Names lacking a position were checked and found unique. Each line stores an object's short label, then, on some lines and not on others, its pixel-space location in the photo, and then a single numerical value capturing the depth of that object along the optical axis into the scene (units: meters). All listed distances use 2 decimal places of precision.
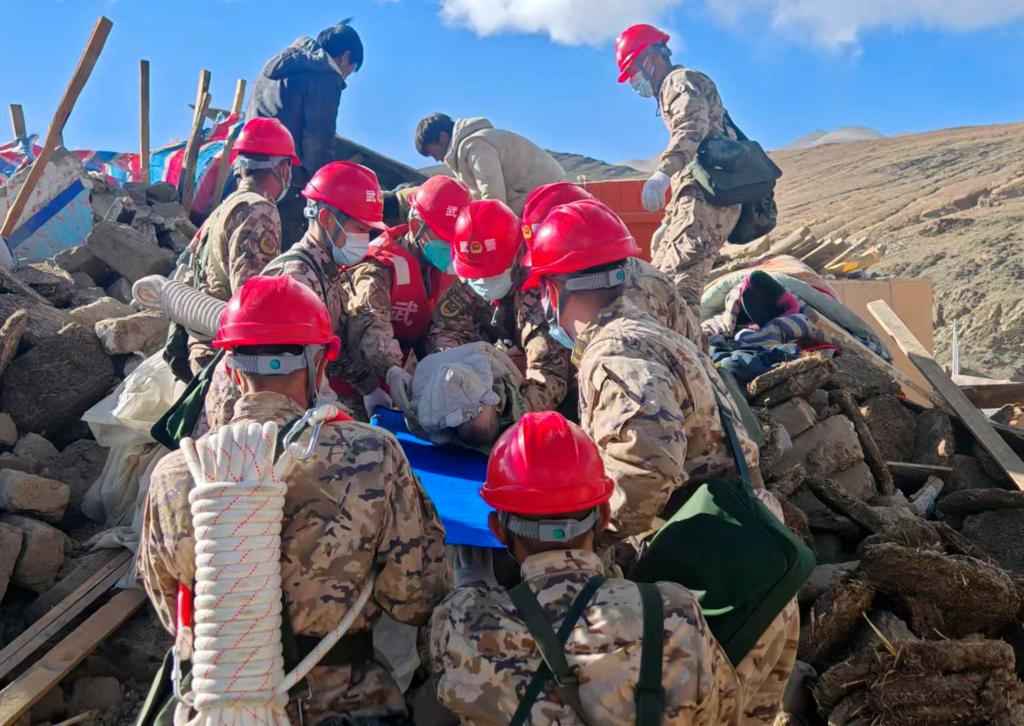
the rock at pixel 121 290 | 7.12
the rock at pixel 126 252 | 7.30
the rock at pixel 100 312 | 5.87
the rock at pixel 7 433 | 5.00
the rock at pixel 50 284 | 6.65
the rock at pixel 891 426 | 5.61
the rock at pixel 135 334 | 5.41
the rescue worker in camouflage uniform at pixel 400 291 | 4.34
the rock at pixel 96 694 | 3.64
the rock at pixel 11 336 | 5.21
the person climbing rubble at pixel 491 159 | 6.02
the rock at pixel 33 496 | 4.30
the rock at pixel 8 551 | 3.97
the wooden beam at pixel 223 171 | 9.00
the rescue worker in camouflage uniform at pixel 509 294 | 3.98
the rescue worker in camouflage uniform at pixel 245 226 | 4.20
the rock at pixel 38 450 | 5.00
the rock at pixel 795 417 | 4.96
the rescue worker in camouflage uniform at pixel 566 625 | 2.04
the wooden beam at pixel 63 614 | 3.57
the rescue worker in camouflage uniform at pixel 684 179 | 5.97
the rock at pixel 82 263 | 7.40
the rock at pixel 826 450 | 4.83
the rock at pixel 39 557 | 4.08
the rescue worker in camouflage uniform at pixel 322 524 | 2.27
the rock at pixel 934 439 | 5.39
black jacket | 6.68
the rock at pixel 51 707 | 3.52
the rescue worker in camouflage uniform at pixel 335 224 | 4.14
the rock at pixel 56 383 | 5.20
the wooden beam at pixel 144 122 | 10.45
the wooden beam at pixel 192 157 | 9.85
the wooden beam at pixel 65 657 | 3.31
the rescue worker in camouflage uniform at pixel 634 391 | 2.55
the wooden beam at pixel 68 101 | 7.52
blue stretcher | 3.11
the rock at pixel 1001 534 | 4.34
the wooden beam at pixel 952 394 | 5.05
